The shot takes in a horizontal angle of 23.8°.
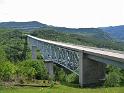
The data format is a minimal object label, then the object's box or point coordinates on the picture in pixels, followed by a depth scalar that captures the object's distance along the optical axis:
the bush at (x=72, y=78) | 70.53
